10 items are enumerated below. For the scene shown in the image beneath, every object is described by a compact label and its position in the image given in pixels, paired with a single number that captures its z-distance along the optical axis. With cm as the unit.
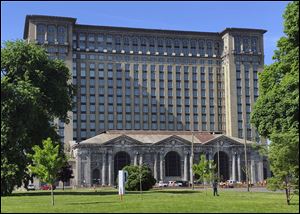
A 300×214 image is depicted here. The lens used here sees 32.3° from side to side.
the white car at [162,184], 11207
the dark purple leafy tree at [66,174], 8989
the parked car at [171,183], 11551
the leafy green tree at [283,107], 3466
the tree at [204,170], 6875
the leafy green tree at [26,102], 4943
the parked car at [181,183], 11614
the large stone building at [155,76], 16338
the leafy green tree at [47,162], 3684
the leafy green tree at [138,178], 7038
